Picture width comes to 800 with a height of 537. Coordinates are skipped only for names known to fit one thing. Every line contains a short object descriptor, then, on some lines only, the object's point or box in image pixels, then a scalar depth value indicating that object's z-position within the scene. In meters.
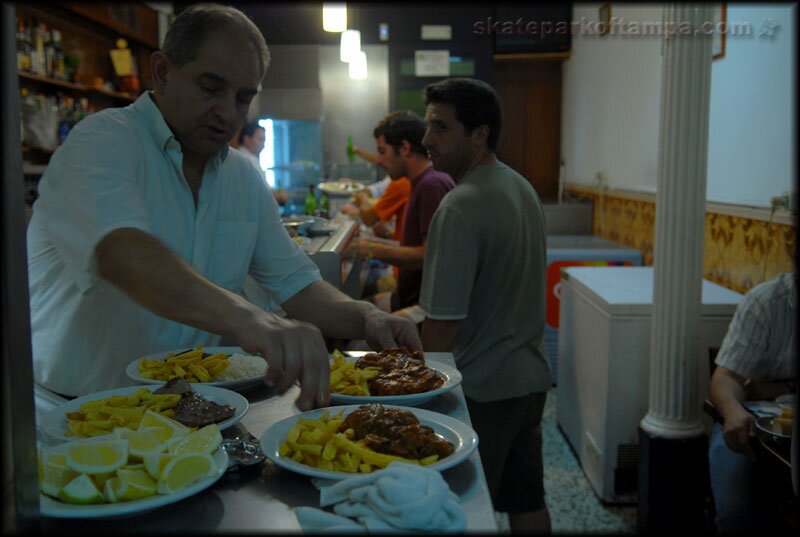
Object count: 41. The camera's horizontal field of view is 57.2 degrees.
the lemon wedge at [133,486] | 0.83
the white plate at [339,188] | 4.98
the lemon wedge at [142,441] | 0.90
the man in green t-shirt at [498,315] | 2.33
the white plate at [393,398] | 1.26
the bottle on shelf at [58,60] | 5.06
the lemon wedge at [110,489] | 0.83
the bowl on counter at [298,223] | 3.15
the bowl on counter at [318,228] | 3.34
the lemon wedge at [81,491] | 0.81
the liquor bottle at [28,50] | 4.61
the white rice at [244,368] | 1.39
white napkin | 0.77
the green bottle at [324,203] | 5.24
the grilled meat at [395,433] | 0.98
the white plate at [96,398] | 1.07
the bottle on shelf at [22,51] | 4.50
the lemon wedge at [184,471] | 0.86
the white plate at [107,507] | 0.79
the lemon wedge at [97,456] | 0.85
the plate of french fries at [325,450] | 0.95
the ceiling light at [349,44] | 4.84
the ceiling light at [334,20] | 3.31
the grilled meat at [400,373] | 1.31
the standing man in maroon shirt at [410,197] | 3.60
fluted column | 2.66
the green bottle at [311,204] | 4.90
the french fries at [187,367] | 1.36
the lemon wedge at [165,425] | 0.97
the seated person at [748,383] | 2.28
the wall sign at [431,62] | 7.72
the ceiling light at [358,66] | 5.61
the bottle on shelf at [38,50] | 4.77
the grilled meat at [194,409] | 1.09
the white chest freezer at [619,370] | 3.00
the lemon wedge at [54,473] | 0.83
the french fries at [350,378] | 1.31
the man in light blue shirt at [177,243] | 1.09
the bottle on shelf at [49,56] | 4.96
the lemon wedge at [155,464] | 0.87
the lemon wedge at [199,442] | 0.94
